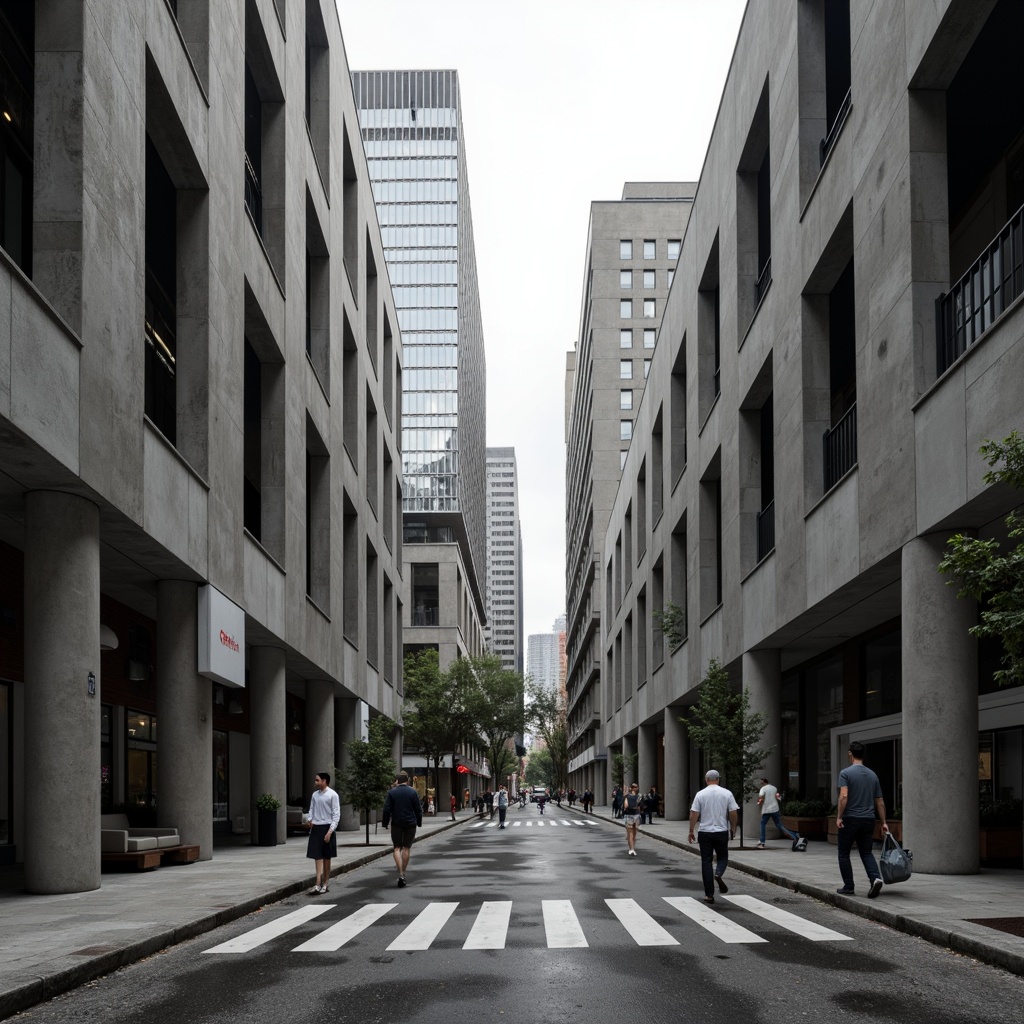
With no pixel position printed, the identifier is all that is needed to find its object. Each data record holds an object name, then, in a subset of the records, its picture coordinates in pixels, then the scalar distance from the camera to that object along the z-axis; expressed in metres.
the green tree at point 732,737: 25.30
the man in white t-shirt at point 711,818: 14.70
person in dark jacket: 17.80
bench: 18.98
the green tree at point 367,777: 30.38
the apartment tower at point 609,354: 93.12
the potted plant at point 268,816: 27.80
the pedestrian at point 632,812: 25.38
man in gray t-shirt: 14.05
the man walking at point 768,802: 26.66
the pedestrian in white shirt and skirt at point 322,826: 16.88
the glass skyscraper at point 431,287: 105.25
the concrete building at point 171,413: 15.05
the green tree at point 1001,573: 9.85
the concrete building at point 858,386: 16.58
